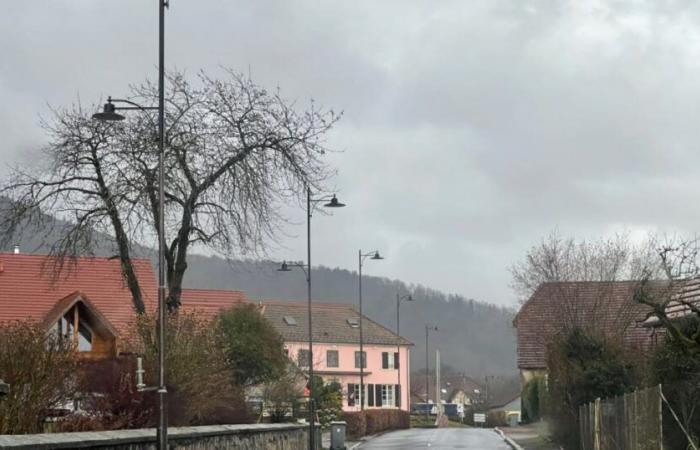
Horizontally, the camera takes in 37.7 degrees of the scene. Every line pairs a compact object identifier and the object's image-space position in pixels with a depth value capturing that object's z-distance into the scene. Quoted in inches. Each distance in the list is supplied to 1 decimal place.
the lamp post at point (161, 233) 618.5
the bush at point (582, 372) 1175.6
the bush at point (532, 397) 2238.7
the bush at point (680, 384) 699.4
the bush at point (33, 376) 607.5
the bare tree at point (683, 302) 634.8
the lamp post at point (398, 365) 2683.3
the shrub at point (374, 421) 2219.5
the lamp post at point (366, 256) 1950.1
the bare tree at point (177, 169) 1131.9
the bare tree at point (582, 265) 1692.9
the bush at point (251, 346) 1523.1
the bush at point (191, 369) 902.4
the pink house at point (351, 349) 3602.4
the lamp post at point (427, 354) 3369.3
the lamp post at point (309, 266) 1280.8
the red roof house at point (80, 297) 1672.0
